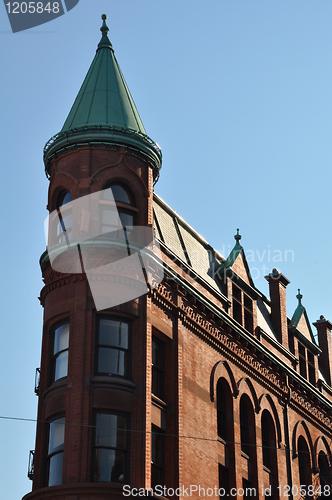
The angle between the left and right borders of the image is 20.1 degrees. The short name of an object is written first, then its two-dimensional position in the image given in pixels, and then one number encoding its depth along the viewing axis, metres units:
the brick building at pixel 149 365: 31.88
